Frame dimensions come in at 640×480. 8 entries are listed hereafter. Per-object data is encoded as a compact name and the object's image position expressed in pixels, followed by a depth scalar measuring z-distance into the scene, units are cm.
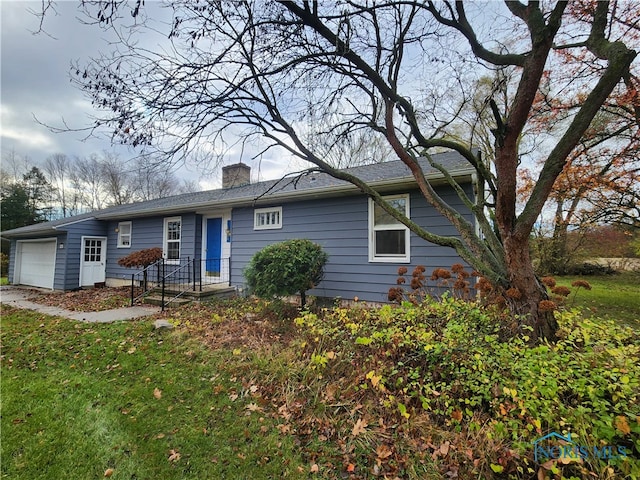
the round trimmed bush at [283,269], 581
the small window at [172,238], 1021
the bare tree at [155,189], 2402
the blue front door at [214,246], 942
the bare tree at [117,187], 2298
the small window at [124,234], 1177
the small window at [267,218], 813
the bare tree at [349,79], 340
